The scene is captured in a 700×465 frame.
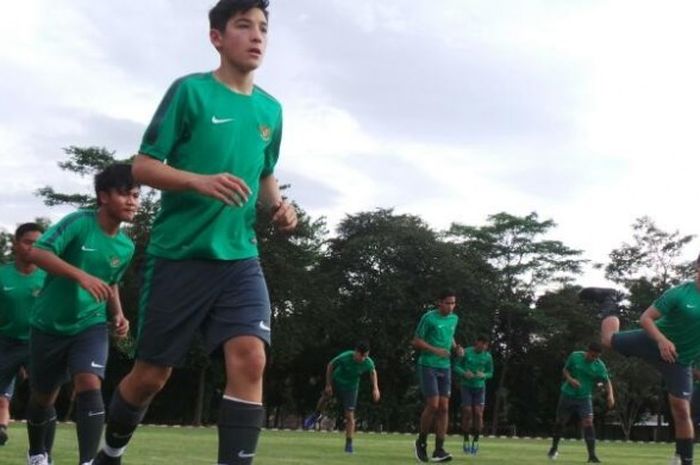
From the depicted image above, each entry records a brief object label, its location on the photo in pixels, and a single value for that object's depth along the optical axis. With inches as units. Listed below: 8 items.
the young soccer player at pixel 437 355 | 584.1
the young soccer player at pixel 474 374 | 834.2
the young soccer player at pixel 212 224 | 175.0
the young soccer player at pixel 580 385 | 722.8
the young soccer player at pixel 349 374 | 725.5
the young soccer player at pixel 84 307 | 263.9
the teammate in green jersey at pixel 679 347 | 410.6
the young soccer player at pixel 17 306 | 365.1
